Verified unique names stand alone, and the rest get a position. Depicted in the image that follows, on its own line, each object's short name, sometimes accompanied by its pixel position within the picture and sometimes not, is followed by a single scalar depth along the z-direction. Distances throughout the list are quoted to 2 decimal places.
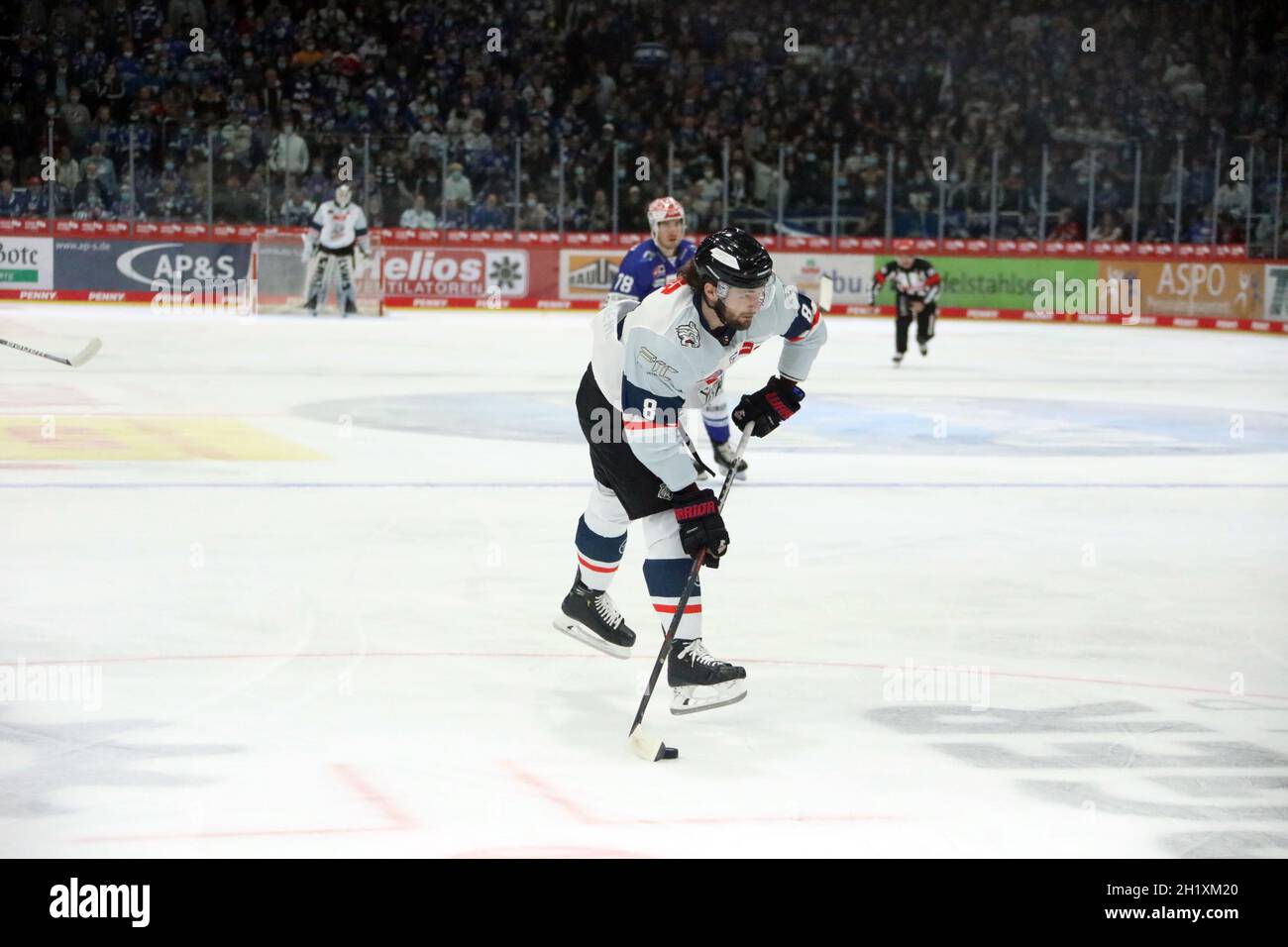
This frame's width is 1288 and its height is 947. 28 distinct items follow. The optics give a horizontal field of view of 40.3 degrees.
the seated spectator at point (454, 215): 25.88
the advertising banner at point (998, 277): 27.02
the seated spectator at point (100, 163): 24.05
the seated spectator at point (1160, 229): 26.08
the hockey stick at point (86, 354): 9.81
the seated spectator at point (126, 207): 24.25
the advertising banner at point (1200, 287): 25.50
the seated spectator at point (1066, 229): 26.56
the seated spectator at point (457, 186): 25.69
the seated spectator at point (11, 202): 23.94
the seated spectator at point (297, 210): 24.66
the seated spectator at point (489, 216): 26.02
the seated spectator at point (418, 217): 25.69
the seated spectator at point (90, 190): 24.09
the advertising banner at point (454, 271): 26.19
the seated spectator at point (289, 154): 24.61
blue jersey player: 9.71
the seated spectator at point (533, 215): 26.33
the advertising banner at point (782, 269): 26.88
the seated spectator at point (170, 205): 24.41
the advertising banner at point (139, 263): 24.62
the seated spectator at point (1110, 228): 26.39
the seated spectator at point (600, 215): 26.64
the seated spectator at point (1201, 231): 25.75
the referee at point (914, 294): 18.36
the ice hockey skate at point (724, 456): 10.07
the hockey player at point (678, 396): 4.82
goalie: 23.08
